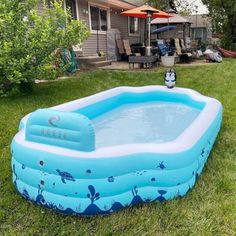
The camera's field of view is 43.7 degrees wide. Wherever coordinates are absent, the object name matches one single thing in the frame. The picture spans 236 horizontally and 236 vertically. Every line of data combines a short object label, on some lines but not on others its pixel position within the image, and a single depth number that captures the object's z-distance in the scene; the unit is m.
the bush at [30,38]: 5.95
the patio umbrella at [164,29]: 13.41
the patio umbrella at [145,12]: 11.30
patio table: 10.79
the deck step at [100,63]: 11.27
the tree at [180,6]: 18.52
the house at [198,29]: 27.30
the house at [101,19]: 12.33
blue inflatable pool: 2.64
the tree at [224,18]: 16.72
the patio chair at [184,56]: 13.27
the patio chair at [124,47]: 14.25
